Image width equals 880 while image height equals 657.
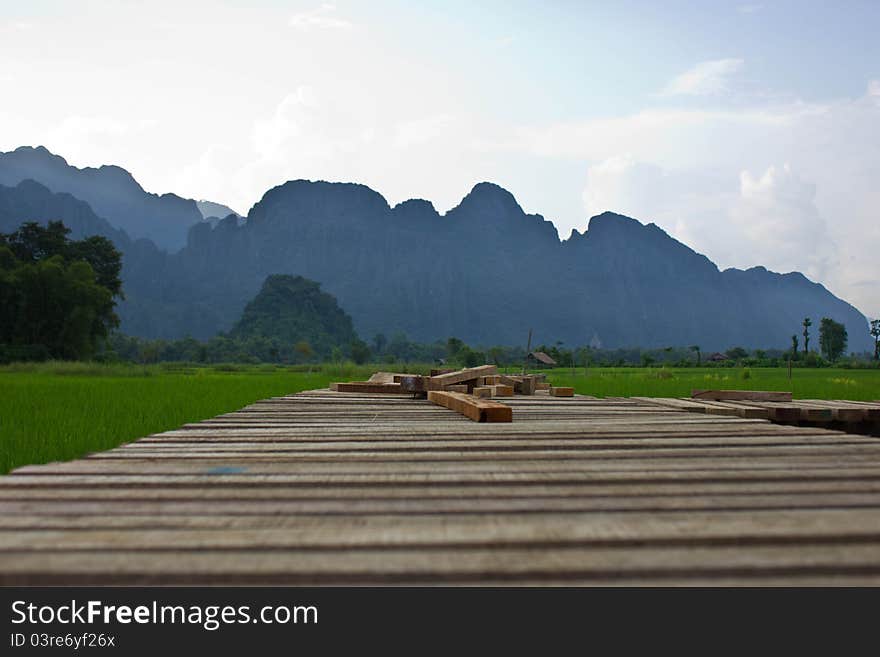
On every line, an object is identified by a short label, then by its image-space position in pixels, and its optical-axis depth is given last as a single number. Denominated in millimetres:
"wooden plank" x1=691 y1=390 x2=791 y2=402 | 5278
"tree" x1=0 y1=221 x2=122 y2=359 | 32875
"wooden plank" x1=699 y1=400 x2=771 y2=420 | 3874
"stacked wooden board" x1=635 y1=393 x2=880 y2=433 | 4117
